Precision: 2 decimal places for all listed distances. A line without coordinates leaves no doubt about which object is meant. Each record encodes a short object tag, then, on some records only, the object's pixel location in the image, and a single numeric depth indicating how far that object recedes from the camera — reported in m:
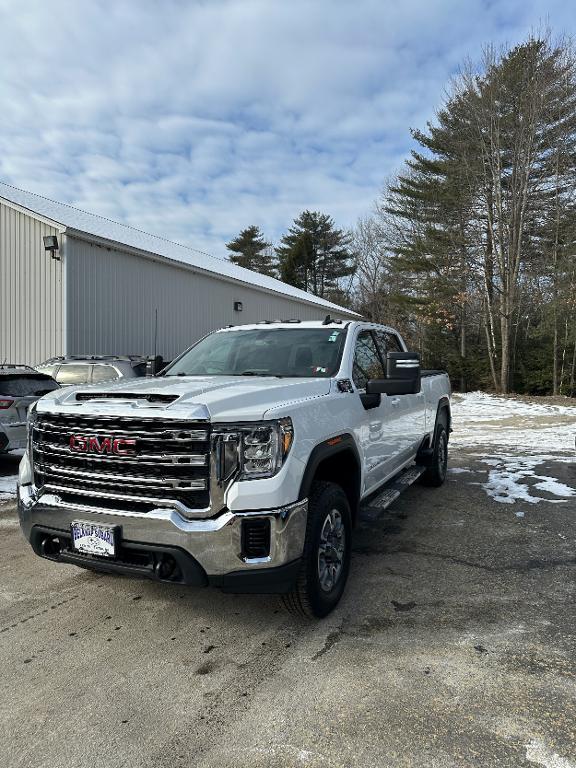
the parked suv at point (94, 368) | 9.77
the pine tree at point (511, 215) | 20.75
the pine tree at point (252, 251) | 56.22
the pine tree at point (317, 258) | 49.97
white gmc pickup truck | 2.87
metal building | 14.32
